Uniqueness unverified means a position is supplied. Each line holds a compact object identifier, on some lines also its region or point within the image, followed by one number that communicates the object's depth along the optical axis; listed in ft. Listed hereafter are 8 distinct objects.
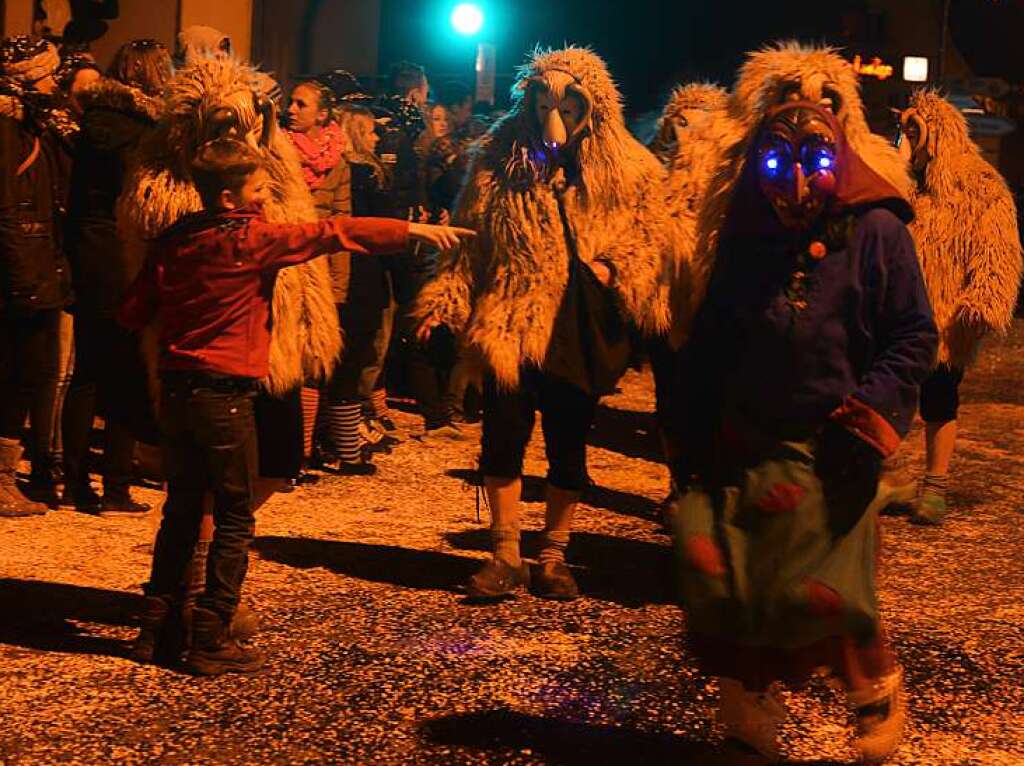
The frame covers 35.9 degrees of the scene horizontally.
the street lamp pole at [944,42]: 77.97
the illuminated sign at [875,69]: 73.72
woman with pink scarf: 25.62
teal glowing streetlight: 64.64
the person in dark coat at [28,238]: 23.04
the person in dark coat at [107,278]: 22.20
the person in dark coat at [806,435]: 13.60
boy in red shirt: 16.47
